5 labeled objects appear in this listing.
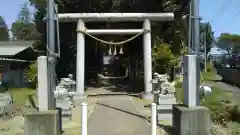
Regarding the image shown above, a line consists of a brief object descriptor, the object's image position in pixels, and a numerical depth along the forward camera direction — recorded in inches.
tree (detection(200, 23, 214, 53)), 2616.6
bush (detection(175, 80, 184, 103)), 557.8
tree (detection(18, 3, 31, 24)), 3772.4
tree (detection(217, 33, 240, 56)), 2469.2
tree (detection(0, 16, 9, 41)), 1880.0
